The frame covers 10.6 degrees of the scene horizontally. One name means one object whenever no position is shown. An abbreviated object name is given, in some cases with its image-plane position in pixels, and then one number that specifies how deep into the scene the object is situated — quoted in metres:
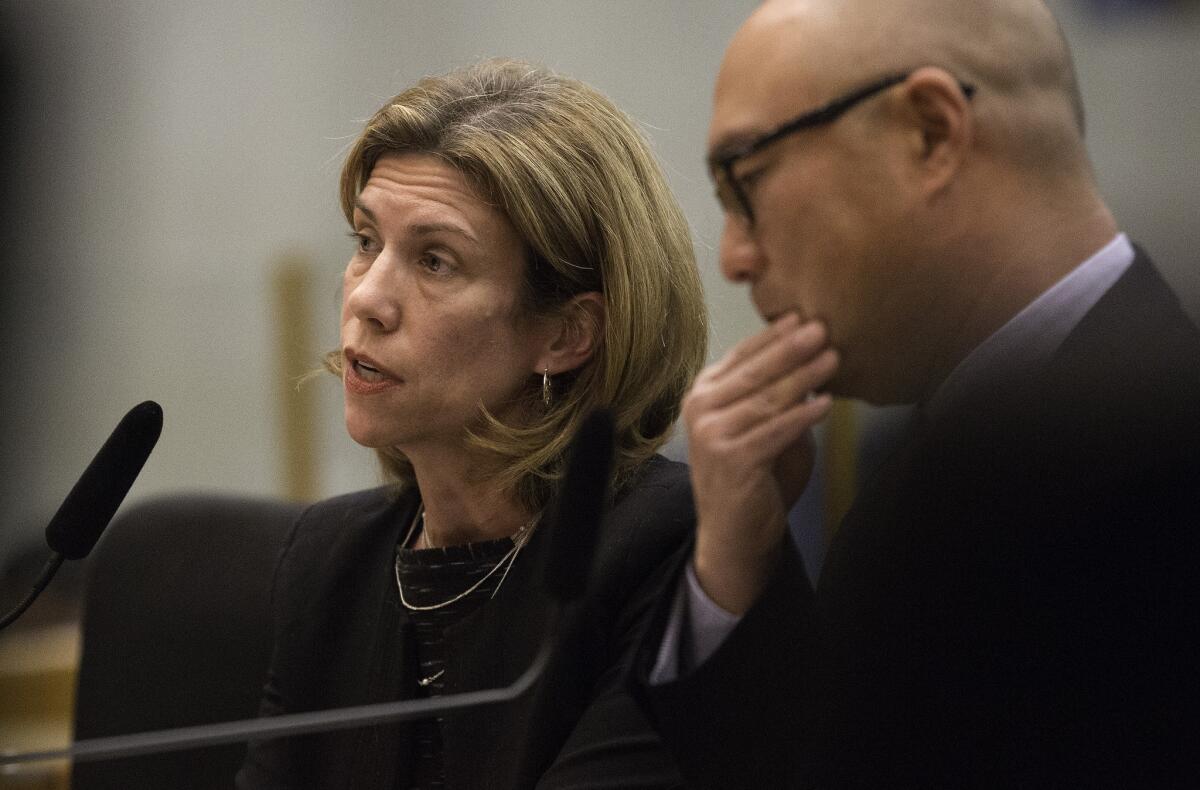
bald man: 3.37
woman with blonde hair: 3.68
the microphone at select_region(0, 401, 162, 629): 3.54
